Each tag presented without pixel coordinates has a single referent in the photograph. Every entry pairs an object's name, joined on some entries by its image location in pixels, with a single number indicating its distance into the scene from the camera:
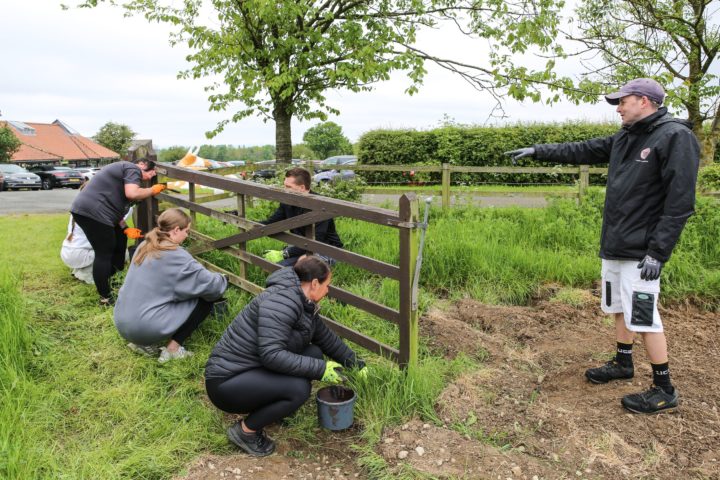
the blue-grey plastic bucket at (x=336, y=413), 3.23
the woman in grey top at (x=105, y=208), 5.12
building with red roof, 53.08
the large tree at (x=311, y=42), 9.40
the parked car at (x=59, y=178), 28.74
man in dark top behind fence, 5.05
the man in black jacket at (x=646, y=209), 3.17
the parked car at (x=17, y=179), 26.38
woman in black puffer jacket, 2.98
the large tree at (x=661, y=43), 11.45
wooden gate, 3.53
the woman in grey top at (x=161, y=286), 3.99
